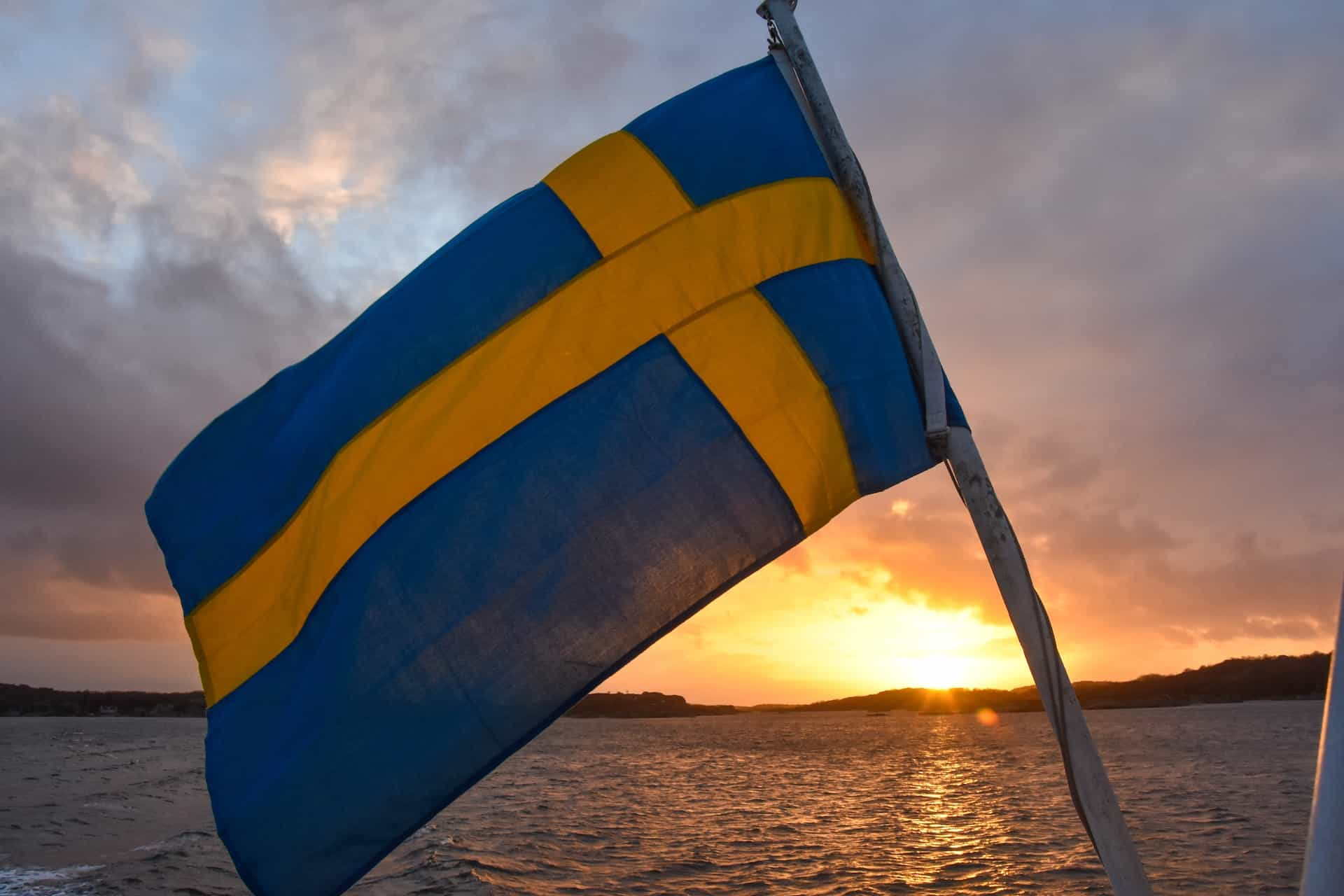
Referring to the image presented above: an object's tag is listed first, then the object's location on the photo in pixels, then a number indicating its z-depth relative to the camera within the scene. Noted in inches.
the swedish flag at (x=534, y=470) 124.7
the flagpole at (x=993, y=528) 106.0
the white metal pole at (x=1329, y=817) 48.0
